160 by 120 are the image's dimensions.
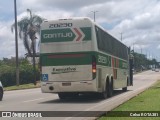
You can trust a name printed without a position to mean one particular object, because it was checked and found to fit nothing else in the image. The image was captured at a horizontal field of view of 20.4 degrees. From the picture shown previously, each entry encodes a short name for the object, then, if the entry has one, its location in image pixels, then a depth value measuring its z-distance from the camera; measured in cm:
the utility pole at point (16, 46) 4853
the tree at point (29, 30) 6397
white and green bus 2116
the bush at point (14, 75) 6259
